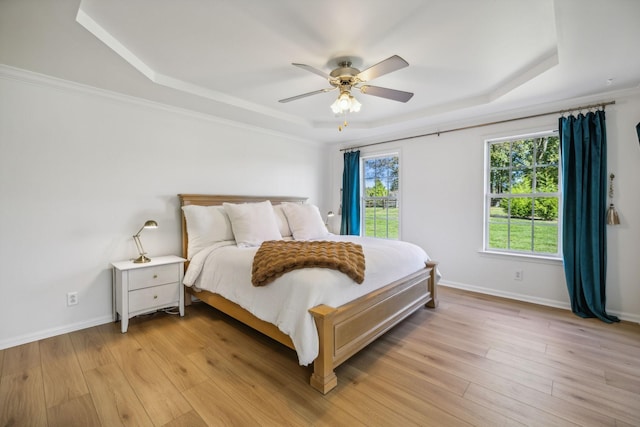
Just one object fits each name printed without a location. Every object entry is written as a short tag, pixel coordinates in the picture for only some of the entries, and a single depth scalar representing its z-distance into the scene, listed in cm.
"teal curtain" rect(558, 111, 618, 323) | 284
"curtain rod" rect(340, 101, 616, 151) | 290
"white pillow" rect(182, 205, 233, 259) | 306
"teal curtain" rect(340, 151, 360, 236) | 489
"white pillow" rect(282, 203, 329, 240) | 356
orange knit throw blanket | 200
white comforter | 179
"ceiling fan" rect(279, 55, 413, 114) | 233
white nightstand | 254
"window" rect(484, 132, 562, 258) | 329
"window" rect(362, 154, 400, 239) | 461
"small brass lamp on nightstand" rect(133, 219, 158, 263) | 272
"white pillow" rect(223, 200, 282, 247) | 303
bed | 177
